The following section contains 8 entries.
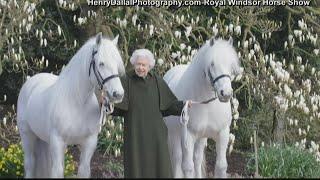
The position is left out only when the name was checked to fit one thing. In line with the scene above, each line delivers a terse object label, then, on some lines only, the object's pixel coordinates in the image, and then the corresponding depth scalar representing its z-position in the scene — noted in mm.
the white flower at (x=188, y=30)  19453
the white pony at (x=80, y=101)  12687
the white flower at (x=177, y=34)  20284
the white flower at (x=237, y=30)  19687
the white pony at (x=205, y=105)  13422
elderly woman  12961
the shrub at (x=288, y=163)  18531
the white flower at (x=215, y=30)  19567
